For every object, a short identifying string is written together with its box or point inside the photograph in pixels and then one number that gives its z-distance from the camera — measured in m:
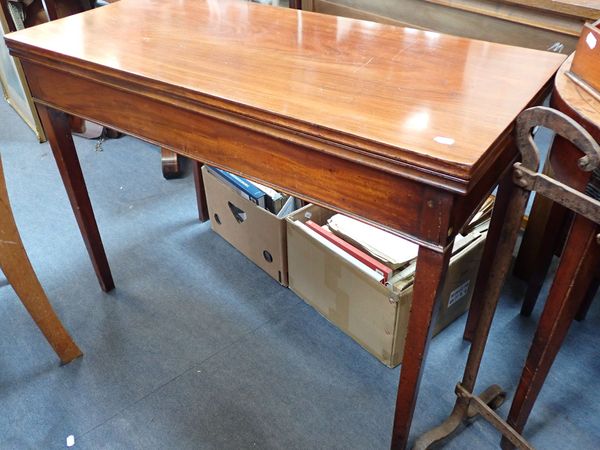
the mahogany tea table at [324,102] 0.76
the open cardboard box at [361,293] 1.30
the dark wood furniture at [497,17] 1.30
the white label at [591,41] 0.74
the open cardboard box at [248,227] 1.55
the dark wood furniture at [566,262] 0.74
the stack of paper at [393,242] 1.30
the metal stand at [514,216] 0.70
